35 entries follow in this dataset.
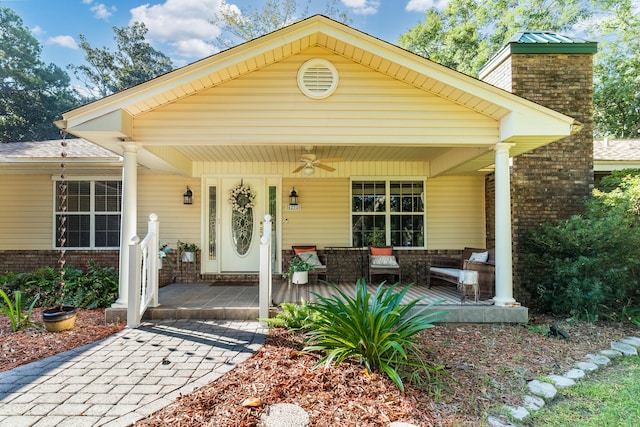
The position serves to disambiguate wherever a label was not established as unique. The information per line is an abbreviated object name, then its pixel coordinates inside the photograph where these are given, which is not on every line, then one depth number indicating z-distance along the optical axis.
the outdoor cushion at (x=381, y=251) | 7.43
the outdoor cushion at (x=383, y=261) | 7.11
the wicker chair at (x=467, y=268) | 5.65
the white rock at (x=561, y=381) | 3.15
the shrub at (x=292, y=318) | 4.21
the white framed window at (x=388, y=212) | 7.81
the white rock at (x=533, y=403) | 2.75
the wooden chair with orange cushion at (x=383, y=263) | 7.04
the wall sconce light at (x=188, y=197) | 7.53
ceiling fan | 6.14
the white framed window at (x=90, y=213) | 7.64
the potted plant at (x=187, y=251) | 7.49
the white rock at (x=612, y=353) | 3.94
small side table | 4.99
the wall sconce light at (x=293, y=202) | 7.60
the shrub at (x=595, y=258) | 5.14
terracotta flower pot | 4.31
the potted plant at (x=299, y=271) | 6.34
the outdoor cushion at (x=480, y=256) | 6.65
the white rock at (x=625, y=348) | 4.04
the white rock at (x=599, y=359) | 3.71
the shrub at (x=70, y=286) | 5.77
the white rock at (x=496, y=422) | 2.46
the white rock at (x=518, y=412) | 2.59
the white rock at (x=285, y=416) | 2.24
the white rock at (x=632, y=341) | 4.26
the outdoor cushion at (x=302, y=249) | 7.45
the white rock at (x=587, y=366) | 3.54
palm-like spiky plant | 3.06
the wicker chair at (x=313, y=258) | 7.09
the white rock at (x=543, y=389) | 2.96
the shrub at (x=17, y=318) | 4.38
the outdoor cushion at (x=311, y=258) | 7.17
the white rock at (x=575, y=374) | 3.34
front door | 7.72
